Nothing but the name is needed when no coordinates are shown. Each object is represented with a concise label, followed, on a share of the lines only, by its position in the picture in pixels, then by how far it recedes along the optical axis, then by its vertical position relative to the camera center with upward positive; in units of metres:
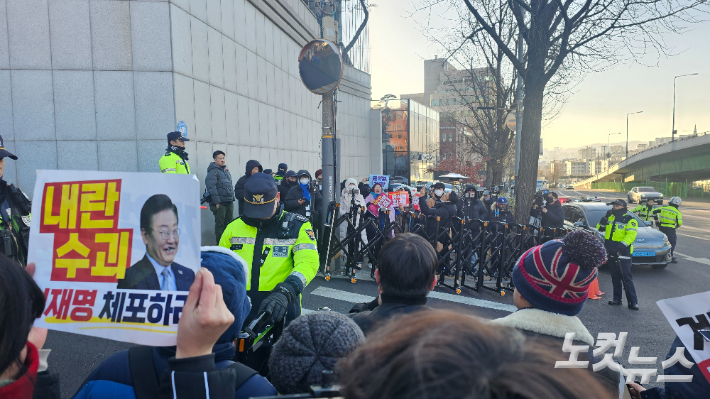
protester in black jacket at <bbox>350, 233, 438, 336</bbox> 2.59 -0.60
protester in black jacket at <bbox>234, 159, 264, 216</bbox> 9.52 +0.05
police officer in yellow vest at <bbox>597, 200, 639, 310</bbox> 7.74 -1.30
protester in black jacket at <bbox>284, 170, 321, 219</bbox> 9.80 -0.52
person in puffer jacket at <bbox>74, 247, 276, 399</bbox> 1.39 -0.67
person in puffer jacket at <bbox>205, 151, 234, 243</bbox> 8.98 -0.29
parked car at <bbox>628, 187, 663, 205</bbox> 13.44 -1.36
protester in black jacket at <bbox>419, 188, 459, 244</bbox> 9.74 -0.81
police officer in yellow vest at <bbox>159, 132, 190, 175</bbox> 7.22 +0.31
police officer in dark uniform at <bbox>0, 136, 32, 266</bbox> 4.43 -0.46
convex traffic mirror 8.11 +2.05
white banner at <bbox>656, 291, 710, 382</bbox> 1.77 -0.60
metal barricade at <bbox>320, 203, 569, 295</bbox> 8.82 -1.44
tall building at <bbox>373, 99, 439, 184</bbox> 49.56 +5.01
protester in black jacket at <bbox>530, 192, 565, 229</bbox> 11.66 -0.99
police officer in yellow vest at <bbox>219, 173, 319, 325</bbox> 3.22 -0.52
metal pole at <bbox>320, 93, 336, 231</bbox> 8.76 +0.59
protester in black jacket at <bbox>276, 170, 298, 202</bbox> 10.77 -0.19
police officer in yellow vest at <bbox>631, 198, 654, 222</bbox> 13.10 -1.03
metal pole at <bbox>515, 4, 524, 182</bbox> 15.67 +2.34
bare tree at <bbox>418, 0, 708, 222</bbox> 9.78 +3.13
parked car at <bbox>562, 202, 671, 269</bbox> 10.77 -1.68
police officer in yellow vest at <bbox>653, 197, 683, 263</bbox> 12.32 -1.21
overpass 45.81 +1.85
